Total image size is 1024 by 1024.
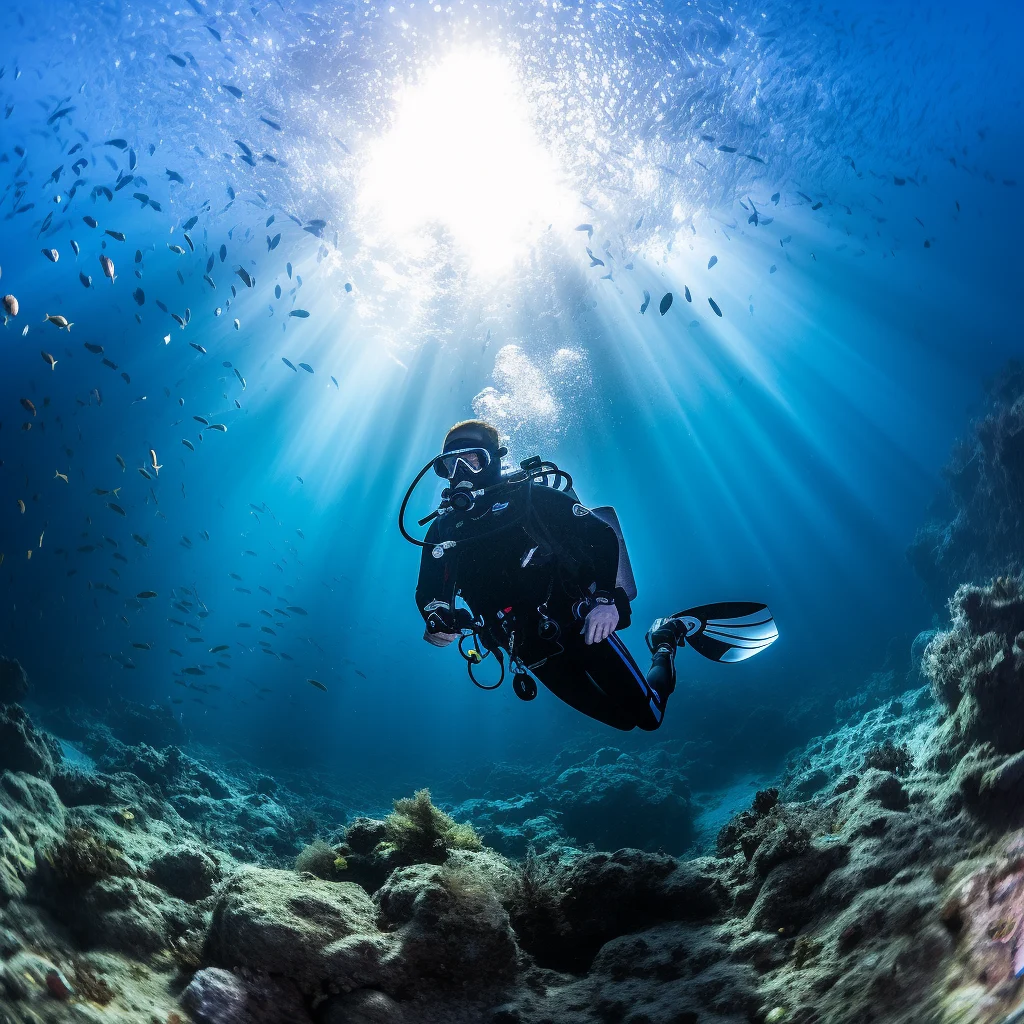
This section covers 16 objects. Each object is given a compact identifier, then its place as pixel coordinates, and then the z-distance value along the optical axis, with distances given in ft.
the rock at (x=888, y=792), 14.96
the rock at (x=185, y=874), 17.35
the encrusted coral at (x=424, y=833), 17.46
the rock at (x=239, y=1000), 9.45
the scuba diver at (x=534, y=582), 13.42
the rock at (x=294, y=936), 10.37
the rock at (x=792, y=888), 11.64
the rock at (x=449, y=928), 11.15
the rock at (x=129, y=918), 12.52
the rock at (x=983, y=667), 15.24
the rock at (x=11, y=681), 41.57
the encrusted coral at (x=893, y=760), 19.72
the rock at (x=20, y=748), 28.18
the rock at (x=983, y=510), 54.75
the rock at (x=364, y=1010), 9.90
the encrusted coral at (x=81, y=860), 13.69
